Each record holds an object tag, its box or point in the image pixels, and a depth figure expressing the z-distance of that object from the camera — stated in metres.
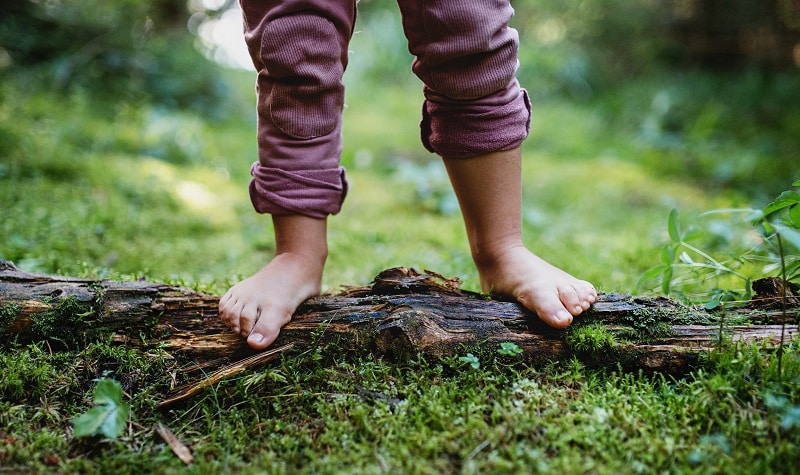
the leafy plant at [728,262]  1.13
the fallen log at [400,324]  1.14
